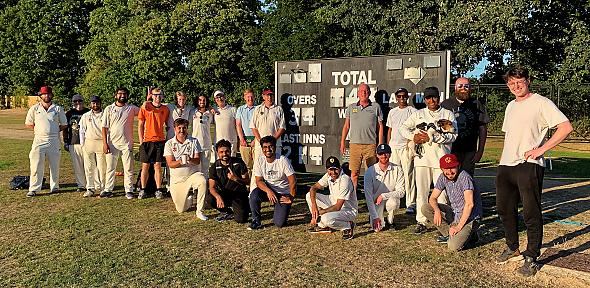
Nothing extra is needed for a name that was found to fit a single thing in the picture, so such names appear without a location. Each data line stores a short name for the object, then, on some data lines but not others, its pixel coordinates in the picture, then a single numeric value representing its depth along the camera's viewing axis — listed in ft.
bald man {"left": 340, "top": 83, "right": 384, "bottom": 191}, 25.31
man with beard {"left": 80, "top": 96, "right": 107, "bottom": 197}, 29.81
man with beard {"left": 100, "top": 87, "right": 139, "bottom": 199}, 29.19
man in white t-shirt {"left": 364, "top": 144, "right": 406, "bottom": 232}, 22.22
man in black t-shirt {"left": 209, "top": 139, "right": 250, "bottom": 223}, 24.16
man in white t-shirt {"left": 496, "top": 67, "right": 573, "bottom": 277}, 16.11
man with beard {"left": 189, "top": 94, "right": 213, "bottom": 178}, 29.68
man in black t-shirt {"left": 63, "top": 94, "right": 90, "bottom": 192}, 31.68
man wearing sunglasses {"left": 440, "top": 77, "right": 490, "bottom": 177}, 22.67
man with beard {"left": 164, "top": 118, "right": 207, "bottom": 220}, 25.59
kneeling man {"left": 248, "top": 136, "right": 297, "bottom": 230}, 23.12
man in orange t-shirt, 28.60
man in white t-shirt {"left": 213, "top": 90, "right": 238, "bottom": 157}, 30.04
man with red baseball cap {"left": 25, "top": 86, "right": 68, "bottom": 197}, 30.17
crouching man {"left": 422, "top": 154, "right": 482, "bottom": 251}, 19.10
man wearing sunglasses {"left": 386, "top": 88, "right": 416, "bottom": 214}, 24.56
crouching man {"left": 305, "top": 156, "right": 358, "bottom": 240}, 21.66
